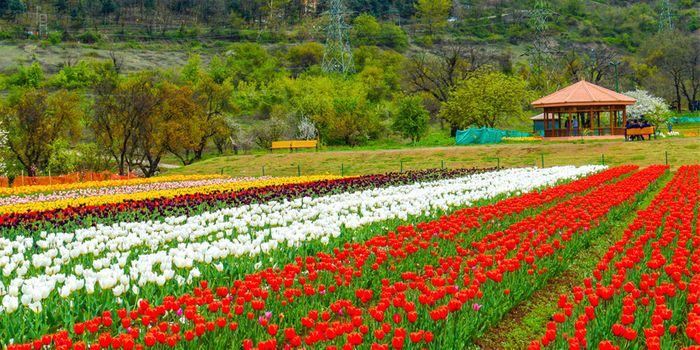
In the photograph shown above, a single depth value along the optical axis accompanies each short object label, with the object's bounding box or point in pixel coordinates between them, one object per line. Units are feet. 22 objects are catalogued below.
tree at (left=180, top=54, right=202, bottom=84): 296.71
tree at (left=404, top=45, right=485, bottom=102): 226.38
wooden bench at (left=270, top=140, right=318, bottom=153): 161.58
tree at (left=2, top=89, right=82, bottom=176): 140.15
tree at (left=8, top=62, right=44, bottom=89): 294.25
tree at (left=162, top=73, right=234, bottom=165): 155.63
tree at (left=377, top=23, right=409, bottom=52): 469.57
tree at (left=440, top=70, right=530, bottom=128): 178.09
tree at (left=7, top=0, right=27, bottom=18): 490.08
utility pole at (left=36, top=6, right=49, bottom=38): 441.68
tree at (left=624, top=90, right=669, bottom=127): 182.44
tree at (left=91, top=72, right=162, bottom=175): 137.69
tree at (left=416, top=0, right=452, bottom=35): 557.25
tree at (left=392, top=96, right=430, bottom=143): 170.91
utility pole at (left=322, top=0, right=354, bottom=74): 295.89
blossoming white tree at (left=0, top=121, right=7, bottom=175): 134.70
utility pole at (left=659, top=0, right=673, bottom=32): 457.60
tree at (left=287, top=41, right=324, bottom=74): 397.39
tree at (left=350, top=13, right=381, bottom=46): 472.85
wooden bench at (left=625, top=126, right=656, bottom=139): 135.22
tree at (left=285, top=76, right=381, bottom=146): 184.96
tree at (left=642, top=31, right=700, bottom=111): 269.17
